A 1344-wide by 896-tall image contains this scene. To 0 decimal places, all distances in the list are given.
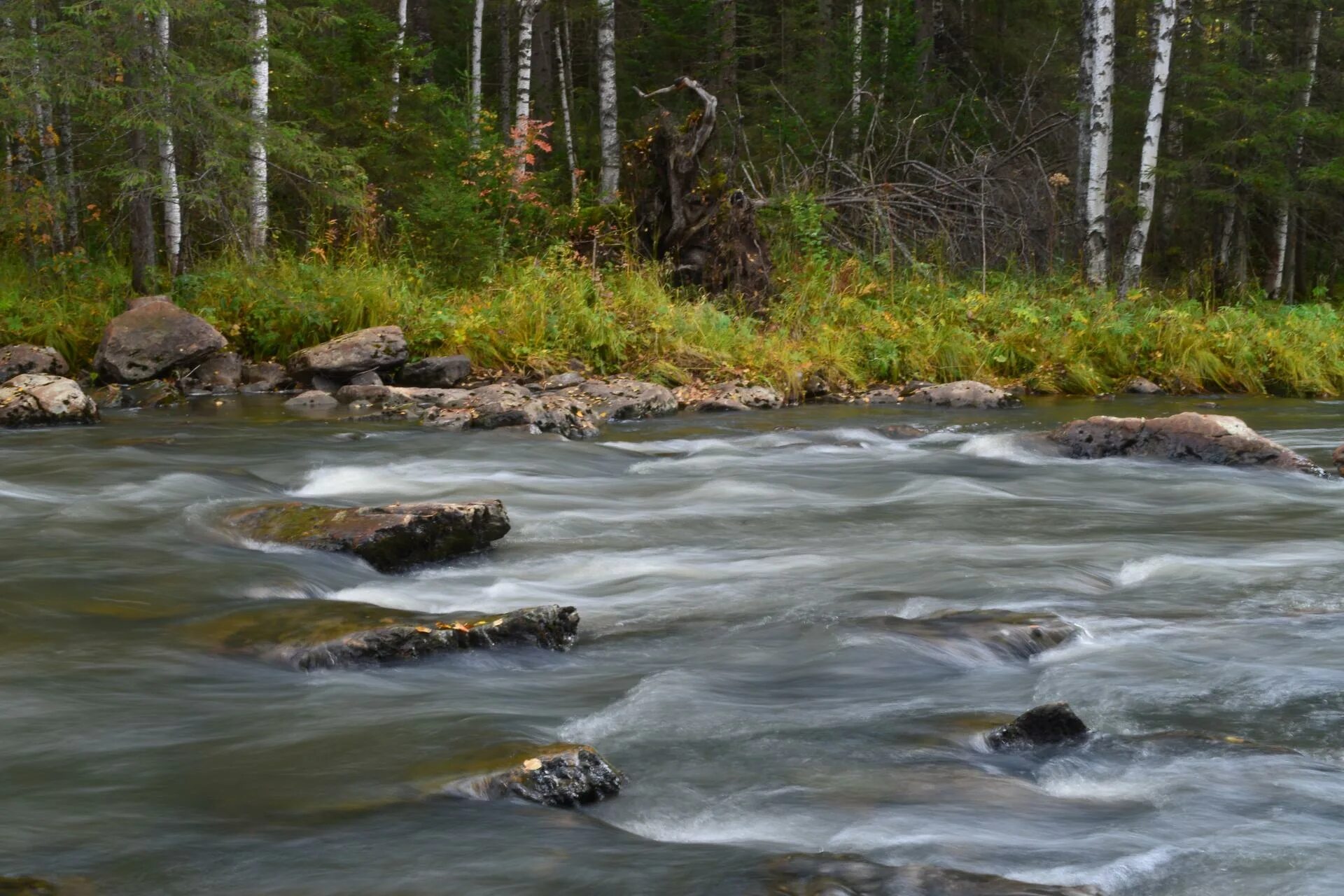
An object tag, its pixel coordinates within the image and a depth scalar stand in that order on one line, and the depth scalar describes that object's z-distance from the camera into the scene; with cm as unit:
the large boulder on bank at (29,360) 1223
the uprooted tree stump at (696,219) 1495
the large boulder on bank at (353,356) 1273
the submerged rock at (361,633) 491
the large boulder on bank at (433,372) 1272
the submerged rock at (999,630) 528
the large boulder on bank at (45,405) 1062
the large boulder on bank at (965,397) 1340
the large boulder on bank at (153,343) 1237
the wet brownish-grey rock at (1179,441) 955
